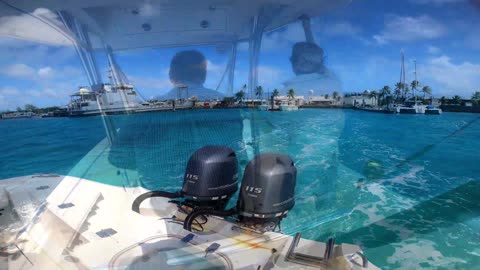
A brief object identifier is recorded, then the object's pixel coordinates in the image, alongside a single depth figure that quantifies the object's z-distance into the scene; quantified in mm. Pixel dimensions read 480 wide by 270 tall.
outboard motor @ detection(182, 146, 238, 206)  1833
